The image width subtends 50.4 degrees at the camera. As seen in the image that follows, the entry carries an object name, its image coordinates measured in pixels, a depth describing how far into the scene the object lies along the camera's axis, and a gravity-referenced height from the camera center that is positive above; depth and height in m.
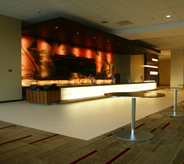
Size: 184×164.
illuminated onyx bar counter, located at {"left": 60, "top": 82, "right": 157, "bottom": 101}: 8.62 -0.69
